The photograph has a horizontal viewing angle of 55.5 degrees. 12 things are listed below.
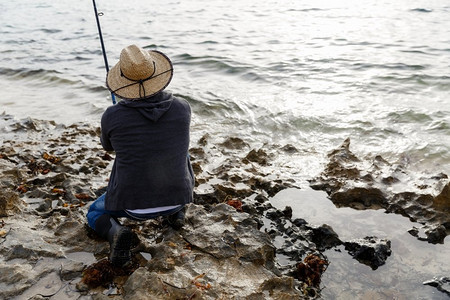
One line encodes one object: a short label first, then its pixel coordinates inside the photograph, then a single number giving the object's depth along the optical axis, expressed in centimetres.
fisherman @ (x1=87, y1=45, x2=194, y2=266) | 329
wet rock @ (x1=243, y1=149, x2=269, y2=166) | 597
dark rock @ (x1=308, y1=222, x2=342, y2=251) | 402
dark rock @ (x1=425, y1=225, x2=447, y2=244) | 411
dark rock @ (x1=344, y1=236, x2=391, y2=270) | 377
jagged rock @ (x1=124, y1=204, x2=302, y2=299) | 312
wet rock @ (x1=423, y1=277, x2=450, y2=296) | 344
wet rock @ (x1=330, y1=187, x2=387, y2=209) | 485
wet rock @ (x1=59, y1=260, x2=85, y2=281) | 339
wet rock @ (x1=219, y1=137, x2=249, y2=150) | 658
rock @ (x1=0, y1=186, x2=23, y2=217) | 425
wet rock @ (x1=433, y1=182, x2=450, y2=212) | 454
